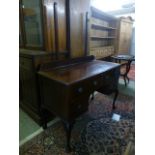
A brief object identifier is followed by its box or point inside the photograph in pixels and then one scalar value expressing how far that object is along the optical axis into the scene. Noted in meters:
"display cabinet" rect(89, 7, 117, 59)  3.71
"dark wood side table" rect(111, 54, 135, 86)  3.20
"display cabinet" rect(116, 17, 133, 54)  4.63
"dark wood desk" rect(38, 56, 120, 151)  1.28
